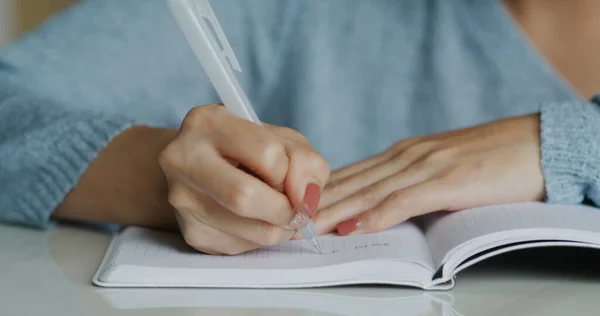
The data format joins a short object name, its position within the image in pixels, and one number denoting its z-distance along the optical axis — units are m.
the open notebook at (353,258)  0.54
